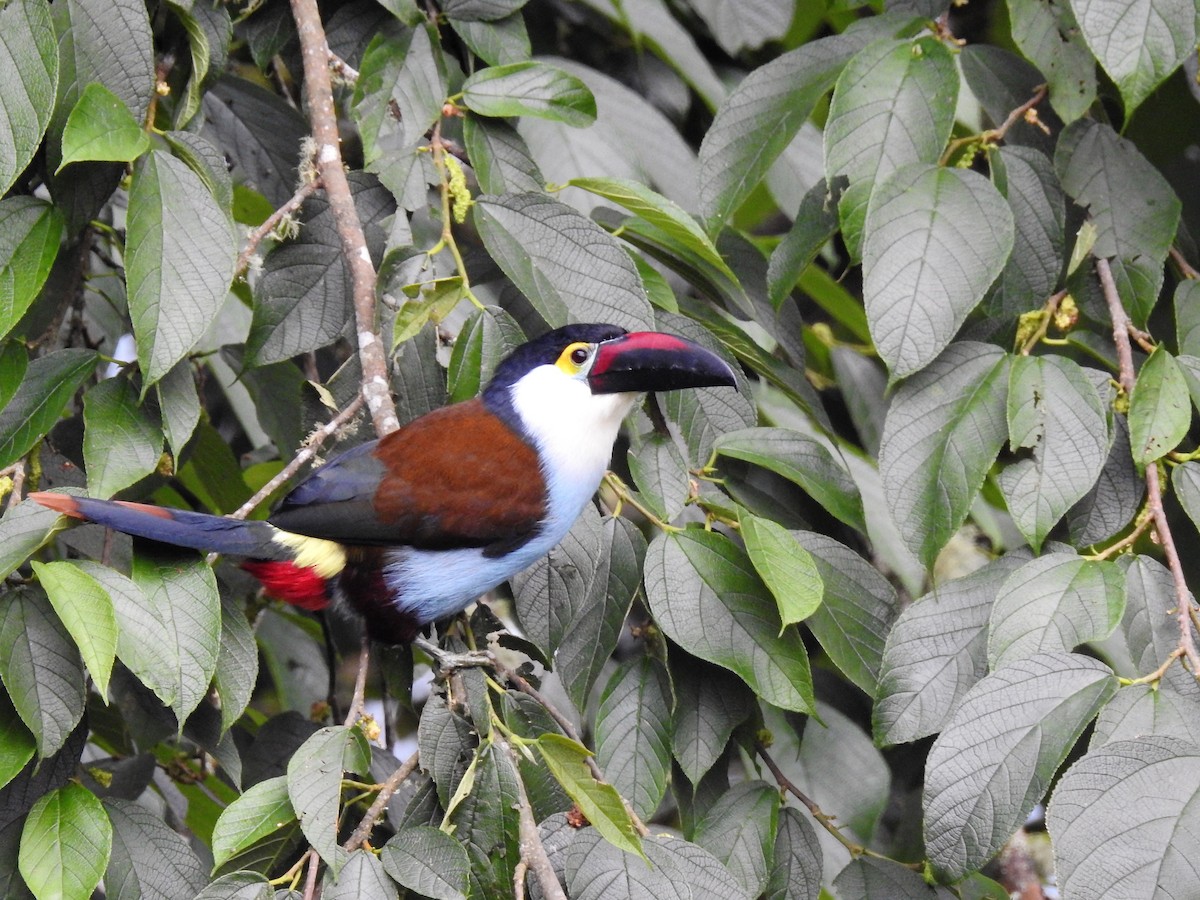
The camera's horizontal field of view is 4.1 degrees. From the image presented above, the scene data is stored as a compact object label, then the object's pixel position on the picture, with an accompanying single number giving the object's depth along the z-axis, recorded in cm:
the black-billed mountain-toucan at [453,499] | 886
